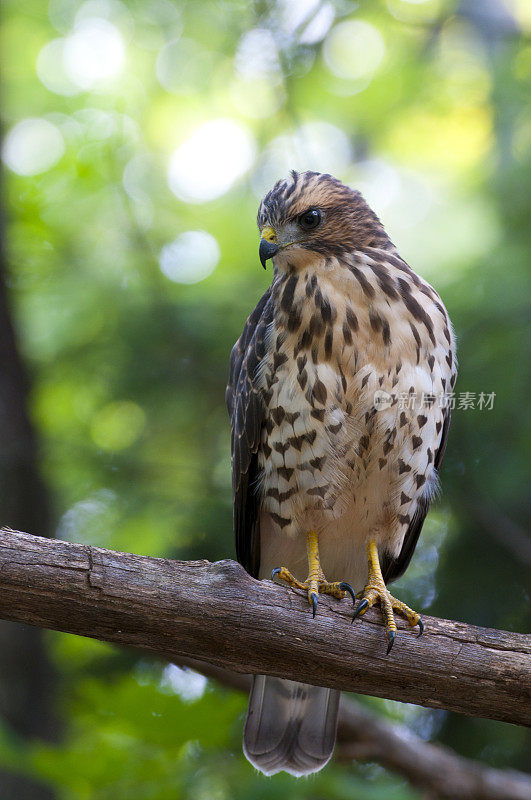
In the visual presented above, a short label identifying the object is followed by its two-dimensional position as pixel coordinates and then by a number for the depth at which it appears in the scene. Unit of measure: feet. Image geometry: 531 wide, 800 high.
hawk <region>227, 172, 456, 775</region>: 21.97
